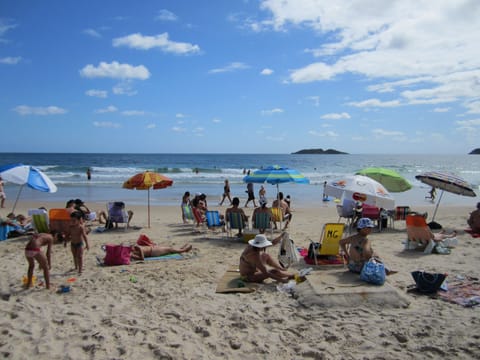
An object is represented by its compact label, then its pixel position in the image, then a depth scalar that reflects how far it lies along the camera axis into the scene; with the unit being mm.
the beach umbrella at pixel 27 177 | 8047
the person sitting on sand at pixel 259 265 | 5680
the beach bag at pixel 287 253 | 6441
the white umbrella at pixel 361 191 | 7516
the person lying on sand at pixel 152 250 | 7027
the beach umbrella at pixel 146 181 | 9625
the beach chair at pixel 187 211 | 9844
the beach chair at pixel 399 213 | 10250
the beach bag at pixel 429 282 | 5121
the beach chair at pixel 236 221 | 8495
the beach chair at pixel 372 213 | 9883
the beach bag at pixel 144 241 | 7551
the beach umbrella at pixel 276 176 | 8727
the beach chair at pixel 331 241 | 6621
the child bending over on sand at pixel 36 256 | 5238
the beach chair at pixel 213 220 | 9094
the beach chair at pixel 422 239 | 7512
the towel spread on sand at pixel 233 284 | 5324
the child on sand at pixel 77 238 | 6004
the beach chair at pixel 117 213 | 9617
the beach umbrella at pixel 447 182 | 8906
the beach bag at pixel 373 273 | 5121
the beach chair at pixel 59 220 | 8188
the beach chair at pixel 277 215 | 9477
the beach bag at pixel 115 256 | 6602
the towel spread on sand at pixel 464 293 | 4793
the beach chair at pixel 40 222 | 8094
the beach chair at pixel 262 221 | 8344
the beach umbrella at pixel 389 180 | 9875
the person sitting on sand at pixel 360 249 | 5719
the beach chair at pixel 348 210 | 10023
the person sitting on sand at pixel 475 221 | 9234
